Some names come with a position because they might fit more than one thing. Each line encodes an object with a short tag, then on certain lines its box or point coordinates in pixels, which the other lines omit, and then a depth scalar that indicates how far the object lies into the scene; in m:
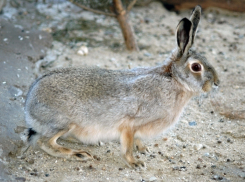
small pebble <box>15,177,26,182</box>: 7.82
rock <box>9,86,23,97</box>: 10.50
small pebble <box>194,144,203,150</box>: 9.60
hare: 8.67
